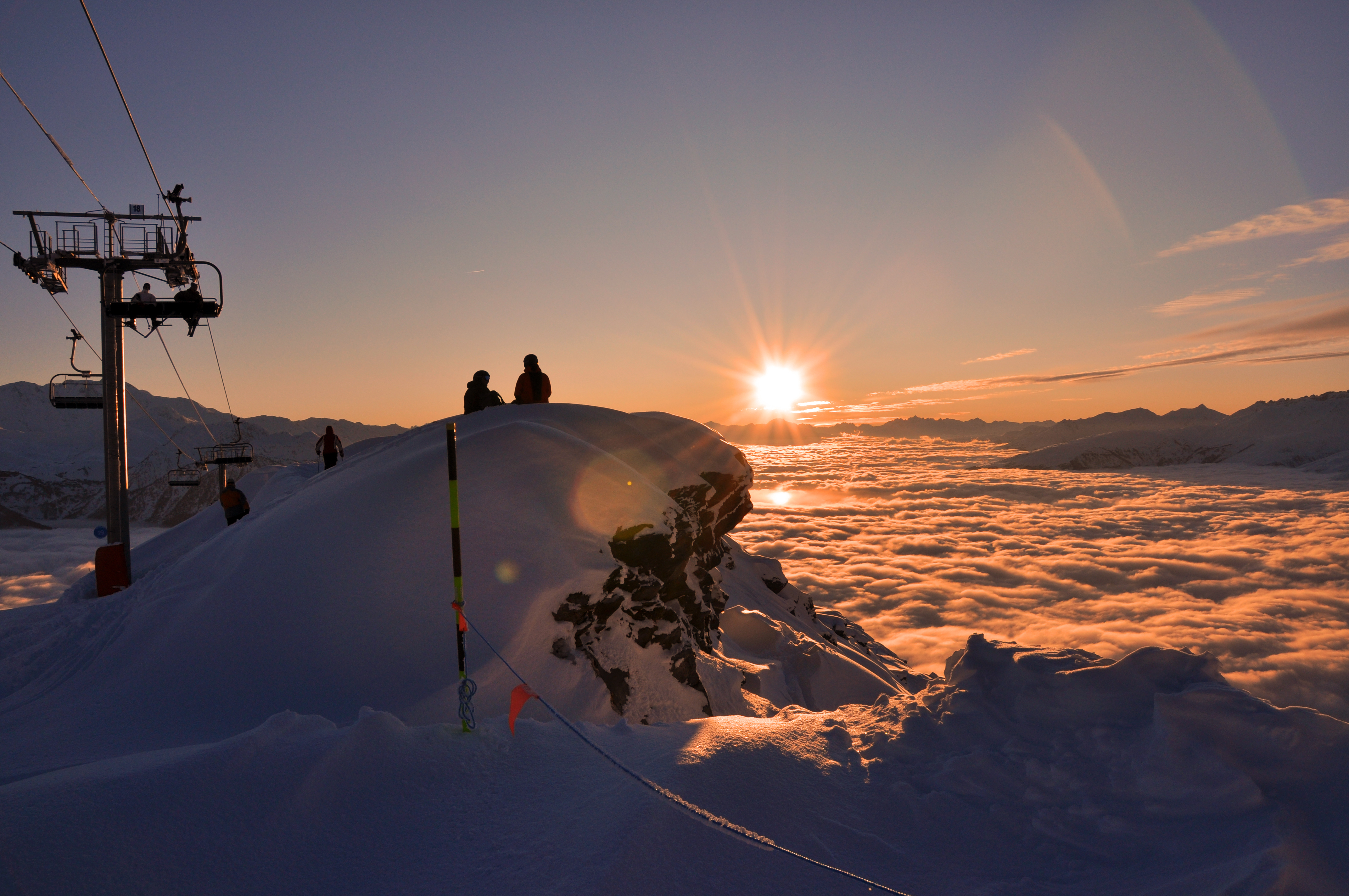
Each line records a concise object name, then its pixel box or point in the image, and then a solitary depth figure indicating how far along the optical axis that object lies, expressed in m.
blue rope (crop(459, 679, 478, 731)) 4.72
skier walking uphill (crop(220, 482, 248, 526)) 17.00
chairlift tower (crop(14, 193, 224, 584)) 16.64
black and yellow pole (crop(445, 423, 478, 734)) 4.78
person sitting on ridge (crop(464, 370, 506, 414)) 13.89
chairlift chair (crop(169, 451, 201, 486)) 26.52
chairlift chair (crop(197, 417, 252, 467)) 26.00
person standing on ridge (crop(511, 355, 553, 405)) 13.78
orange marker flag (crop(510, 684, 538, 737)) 4.85
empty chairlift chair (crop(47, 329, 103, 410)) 20.41
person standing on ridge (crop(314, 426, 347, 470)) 17.66
